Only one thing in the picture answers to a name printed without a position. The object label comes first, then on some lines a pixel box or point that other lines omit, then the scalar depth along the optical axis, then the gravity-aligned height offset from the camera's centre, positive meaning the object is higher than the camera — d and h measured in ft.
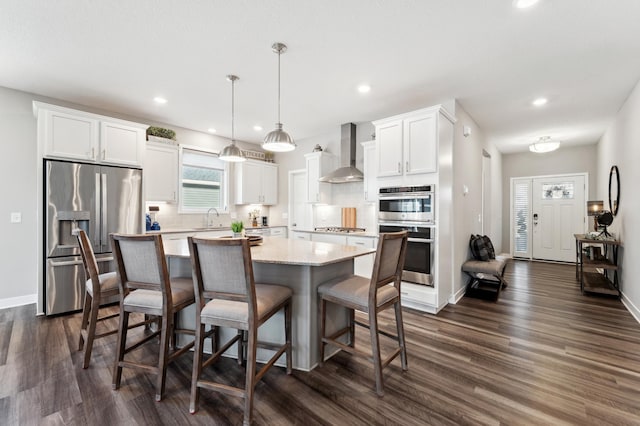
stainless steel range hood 15.92 +3.14
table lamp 15.56 +0.29
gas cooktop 16.00 -0.93
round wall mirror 14.01 +1.18
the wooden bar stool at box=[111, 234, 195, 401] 6.14 -1.74
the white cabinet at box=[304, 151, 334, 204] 17.66 +2.40
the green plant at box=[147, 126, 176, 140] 15.51 +4.38
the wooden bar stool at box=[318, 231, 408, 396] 6.30 -1.89
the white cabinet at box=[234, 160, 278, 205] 19.31 +2.14
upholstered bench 13.00 -3.24
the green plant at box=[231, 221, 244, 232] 9.61 -0.45
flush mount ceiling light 17.03 +4.02
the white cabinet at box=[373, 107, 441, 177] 11.34 +2.88
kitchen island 7.18 -1.88
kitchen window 17.47 +2.04
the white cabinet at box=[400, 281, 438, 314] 11.37 -3.39
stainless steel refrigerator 10.99 -0.20
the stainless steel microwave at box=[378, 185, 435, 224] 11.44 +0.40
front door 21.65 -0.13
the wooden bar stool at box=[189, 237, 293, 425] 5.41 -1.66
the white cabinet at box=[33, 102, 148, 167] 11.05 +3.16
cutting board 17.22 -0.23
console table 13.43 -2.46
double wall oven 11.44 -0.33
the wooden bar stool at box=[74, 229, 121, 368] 7.23 -1.95
